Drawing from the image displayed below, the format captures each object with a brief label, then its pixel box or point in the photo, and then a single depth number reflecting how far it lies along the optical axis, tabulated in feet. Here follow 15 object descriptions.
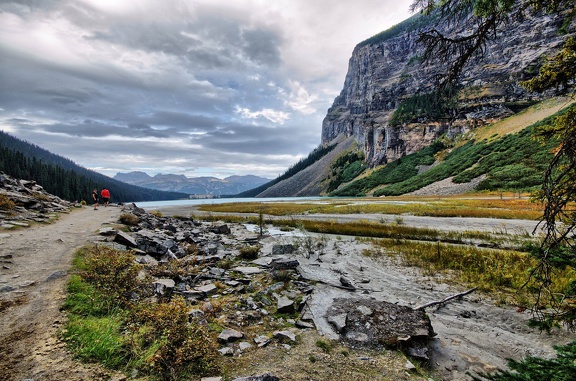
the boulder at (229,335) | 18.65
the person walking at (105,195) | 112.02
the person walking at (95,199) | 102.26
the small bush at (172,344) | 13.79
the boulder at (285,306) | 25.30
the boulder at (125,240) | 40.63
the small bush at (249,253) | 47.71
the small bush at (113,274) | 20.88
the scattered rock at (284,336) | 19.76
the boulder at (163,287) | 24.78
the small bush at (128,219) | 59.54
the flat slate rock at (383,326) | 19.36
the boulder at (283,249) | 50.16
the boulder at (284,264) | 38.01
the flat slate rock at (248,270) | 37.42
